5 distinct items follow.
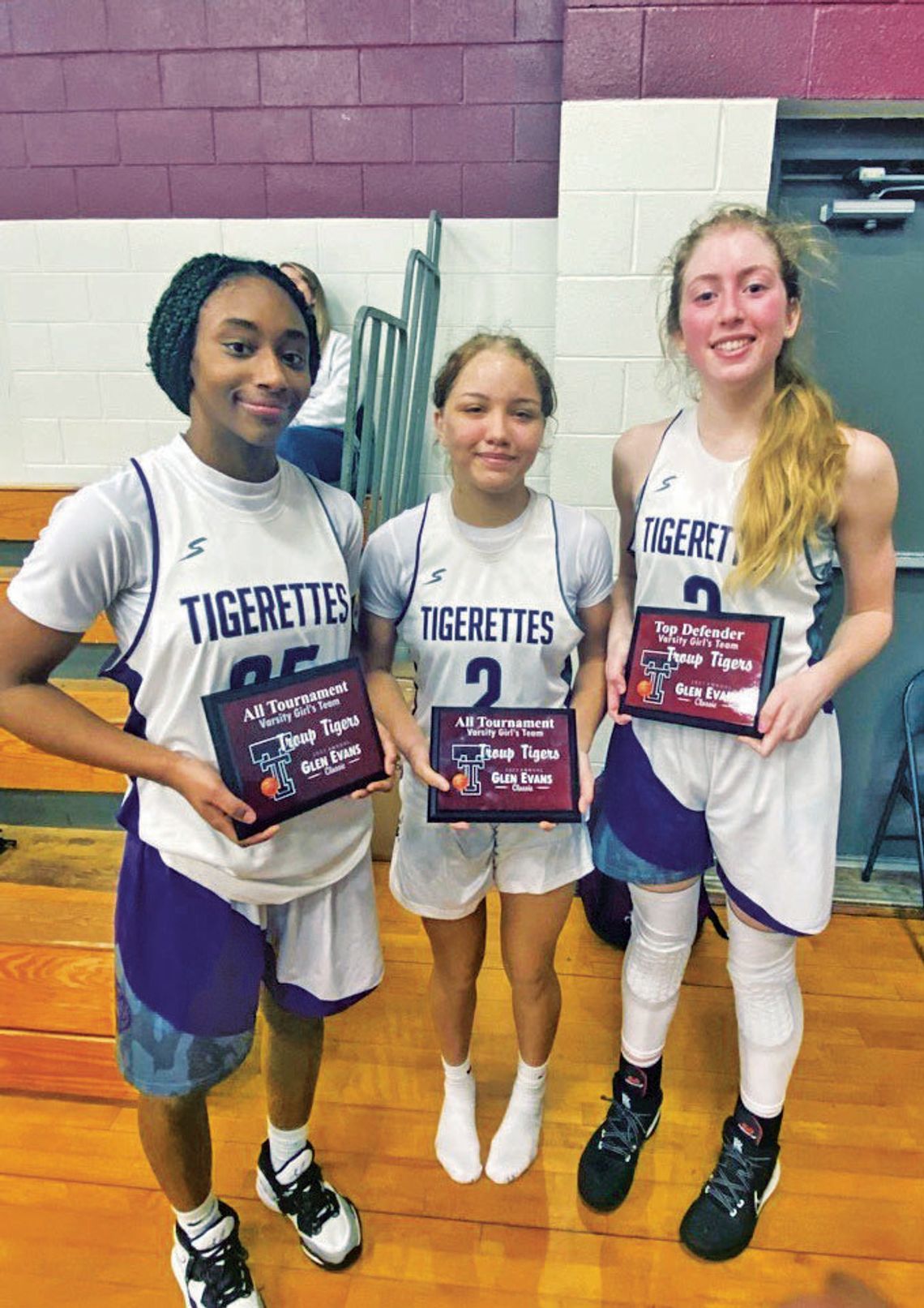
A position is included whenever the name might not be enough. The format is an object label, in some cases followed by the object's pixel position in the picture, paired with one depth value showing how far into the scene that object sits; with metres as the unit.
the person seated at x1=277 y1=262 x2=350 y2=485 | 2.61
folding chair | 2.33
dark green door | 2.12
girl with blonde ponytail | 1.21
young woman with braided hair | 1.02
